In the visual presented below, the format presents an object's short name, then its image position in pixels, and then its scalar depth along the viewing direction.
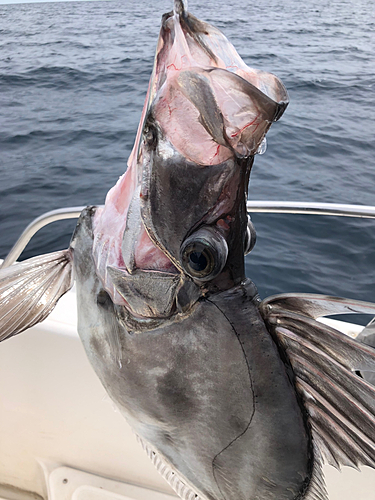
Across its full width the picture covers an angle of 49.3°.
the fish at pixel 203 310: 0.25
